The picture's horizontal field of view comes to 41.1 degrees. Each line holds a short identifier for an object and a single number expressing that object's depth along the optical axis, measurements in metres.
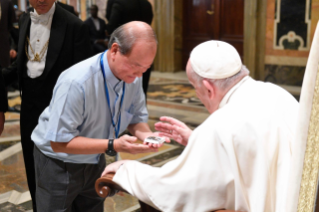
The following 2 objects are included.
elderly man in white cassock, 1.66
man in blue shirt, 2.18
